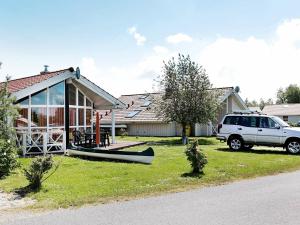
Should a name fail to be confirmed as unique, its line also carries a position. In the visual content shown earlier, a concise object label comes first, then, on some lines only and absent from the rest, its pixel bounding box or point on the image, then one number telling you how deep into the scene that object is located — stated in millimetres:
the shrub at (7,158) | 8724
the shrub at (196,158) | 9032
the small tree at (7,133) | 8808
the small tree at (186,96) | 18793
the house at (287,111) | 46305
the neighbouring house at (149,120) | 25214
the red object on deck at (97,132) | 12885
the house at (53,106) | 12189
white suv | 13888
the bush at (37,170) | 7161
